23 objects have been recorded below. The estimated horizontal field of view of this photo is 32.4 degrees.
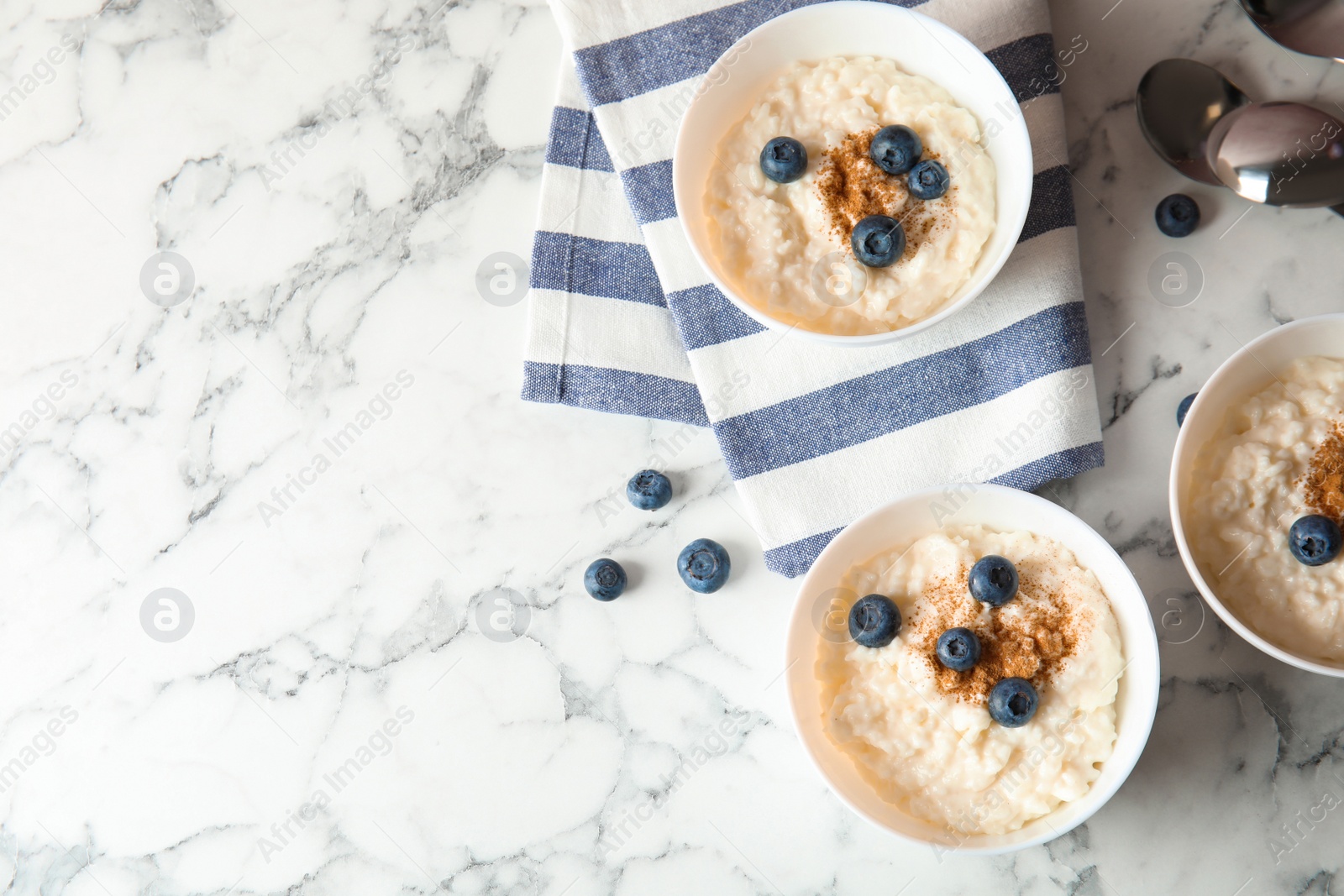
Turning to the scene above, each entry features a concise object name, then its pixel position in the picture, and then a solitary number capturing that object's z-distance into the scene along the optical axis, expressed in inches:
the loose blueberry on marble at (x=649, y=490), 37.3
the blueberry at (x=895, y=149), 35.0
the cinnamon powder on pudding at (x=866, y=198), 35.3
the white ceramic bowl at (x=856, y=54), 34.9
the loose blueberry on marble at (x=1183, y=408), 36.7
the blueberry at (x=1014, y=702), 34.1
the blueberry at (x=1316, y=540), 33.8
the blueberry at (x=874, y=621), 34.7
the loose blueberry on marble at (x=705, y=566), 37.1
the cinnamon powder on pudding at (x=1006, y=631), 34.6
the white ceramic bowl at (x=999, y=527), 34.2
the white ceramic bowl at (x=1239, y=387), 33.9
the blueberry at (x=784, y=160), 35.2
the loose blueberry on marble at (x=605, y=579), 37.3
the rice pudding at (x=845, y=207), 35.3
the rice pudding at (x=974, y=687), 34.5
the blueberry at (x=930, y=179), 35.0
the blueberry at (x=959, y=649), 34.3
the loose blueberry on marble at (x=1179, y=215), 36.6
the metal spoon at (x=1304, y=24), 36.5
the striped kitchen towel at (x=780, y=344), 36.3
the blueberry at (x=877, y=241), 34.9
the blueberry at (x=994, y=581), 34.4
